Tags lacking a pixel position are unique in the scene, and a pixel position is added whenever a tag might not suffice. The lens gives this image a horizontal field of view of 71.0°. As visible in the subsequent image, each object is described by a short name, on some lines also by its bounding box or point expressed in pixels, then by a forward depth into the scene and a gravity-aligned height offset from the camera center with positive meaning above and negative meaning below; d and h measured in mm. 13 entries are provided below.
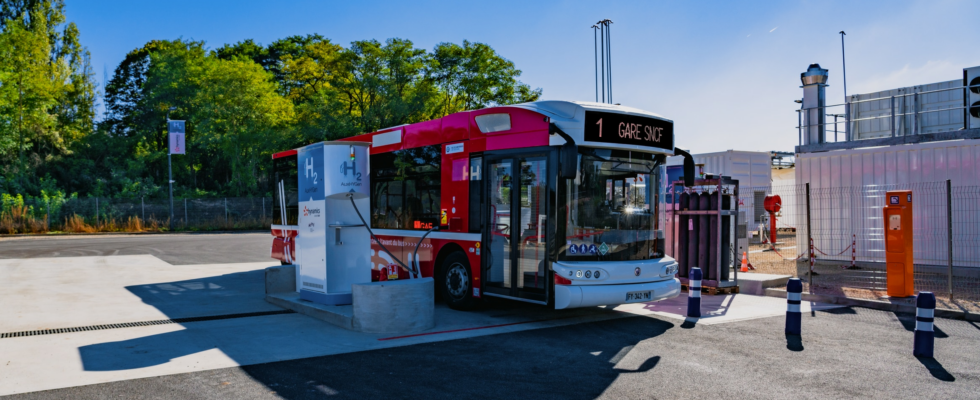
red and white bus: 9094 +28
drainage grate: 8672 -1570
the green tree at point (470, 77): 48312 +9360
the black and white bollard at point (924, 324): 7324 -1288
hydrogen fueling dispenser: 10047 -185
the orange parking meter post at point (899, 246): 11961 -703
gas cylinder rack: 12688 -466
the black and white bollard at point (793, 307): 8663 -1277
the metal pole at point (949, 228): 11211 -378
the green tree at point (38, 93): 44400 +8306
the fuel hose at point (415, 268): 11298 -987
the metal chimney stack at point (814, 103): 18641 +2881
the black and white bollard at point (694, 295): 9812 -1279
